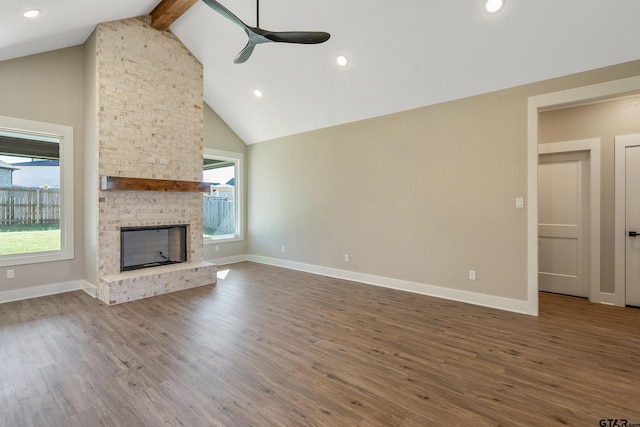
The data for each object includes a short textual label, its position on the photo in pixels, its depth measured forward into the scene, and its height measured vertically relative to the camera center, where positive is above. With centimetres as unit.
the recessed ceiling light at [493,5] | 301 +198
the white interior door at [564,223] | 439 -18
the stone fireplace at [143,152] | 423 +88
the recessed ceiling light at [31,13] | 308 +197
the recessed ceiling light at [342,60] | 420 +202
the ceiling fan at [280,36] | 290 +166
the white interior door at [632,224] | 392 -17
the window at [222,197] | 664 +30
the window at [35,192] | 422 +28
